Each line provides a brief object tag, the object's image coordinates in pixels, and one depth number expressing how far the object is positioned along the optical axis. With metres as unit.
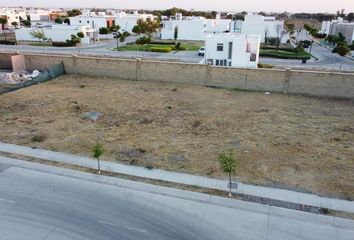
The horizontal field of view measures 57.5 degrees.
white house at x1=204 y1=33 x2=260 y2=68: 38.34
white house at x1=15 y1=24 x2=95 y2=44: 64.88
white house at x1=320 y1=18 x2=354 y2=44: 65.06
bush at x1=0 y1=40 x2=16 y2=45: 63.69
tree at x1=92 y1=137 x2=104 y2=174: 15.13
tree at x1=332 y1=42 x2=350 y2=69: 46.34
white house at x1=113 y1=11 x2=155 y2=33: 89.12
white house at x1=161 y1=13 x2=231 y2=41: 74.69
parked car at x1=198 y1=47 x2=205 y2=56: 50.56
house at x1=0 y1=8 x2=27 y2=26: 100.50
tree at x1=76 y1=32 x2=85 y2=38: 61.91
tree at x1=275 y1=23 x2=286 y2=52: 71.19
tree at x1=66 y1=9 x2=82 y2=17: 131.94
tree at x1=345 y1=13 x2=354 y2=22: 132.31
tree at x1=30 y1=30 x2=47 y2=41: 62.70
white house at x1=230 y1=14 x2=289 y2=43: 72.19
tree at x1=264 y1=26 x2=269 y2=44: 70.63
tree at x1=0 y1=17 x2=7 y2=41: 80.61
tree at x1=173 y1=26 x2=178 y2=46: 75.38
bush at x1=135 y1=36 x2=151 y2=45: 55.46
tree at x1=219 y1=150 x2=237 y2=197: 13.57
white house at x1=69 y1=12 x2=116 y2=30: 84.56
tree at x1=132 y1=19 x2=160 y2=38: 67.62
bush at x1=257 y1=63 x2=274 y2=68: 39.70
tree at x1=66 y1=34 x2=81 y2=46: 57.97
